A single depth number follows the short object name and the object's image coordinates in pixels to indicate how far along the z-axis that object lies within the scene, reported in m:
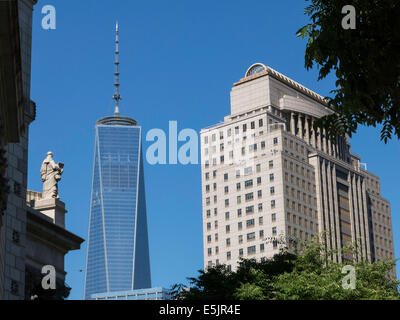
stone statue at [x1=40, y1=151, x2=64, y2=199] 48.19
